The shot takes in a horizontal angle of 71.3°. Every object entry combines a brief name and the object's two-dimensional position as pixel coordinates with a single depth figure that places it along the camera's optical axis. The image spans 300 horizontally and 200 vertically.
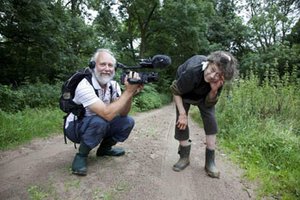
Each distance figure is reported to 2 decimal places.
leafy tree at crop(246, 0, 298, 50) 18.99
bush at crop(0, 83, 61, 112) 5.39
